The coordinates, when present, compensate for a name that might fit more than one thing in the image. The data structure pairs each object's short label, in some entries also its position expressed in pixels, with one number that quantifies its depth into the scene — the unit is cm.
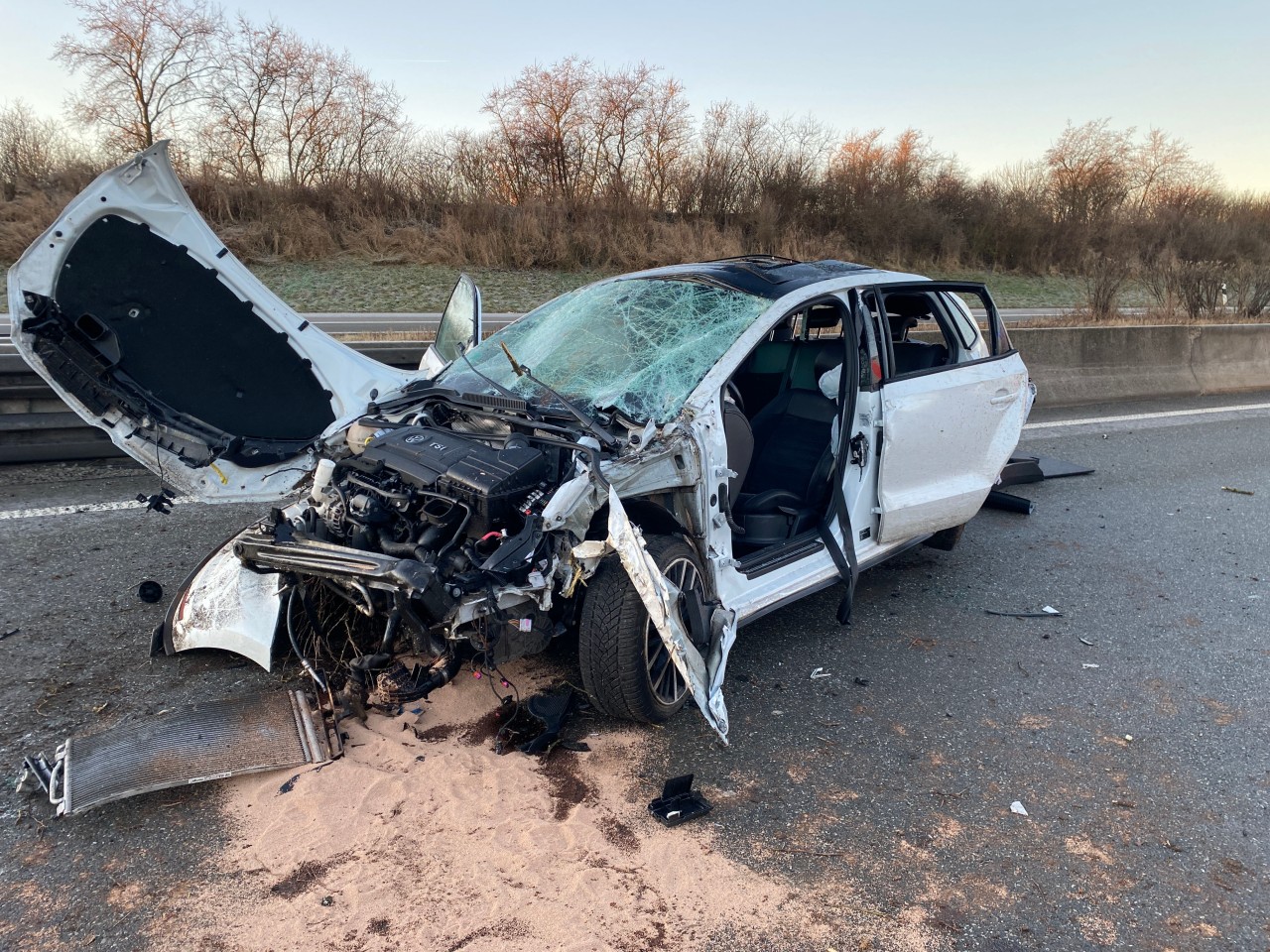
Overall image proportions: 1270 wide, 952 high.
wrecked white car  278
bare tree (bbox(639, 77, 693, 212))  2438
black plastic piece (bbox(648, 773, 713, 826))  263
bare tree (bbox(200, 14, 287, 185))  2180
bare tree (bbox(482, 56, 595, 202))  2350
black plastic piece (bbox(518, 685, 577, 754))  295
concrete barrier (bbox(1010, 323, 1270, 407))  970
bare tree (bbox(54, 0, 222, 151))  2253
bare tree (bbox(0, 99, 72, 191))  1933
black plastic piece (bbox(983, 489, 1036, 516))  585
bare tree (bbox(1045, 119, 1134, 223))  2902
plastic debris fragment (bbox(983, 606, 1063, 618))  427
